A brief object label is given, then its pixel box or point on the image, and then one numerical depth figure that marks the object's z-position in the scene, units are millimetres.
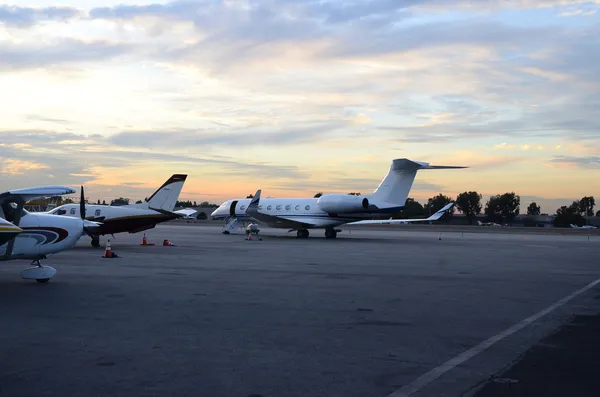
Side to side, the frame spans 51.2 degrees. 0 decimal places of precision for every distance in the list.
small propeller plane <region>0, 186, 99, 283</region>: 13883
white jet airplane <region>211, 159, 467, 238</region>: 41719
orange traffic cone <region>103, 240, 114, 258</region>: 23684
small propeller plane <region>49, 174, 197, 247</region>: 30297
